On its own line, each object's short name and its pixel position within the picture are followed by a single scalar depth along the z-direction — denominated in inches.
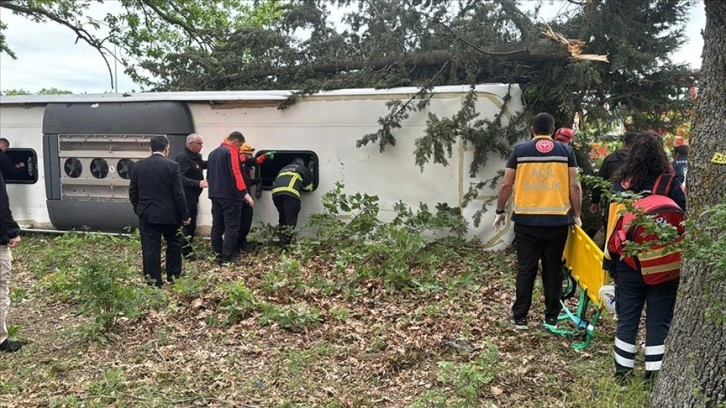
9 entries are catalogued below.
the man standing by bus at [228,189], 317.4
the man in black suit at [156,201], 267.6
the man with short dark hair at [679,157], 288.0
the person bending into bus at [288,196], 329.7
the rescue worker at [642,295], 153.5
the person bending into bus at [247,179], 343.6
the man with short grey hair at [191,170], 331.3
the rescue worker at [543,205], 198.4
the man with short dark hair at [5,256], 197.8
